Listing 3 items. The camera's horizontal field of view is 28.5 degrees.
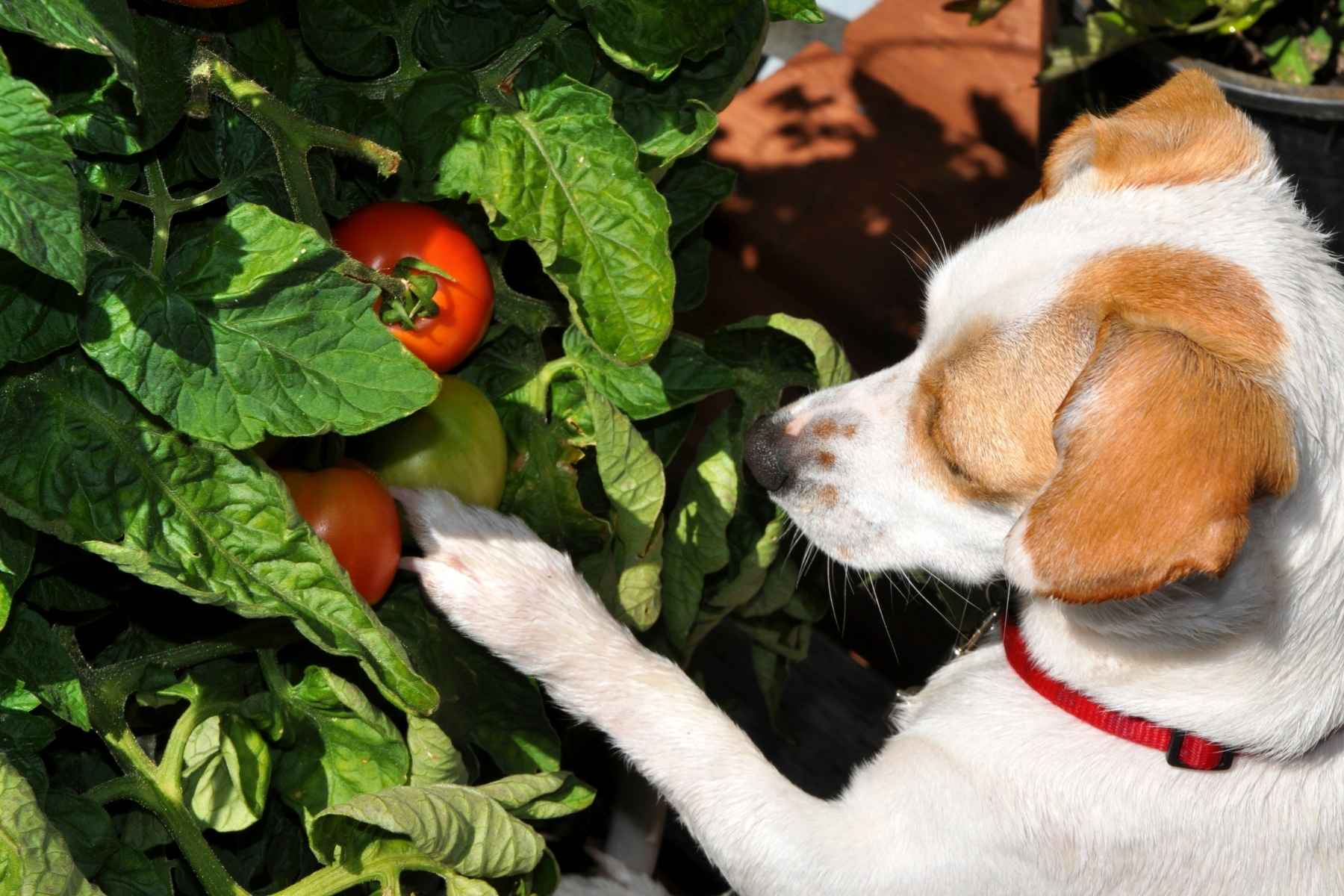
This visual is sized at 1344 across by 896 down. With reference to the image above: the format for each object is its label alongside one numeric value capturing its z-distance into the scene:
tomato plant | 0.82
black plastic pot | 1.25
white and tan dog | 0.85
